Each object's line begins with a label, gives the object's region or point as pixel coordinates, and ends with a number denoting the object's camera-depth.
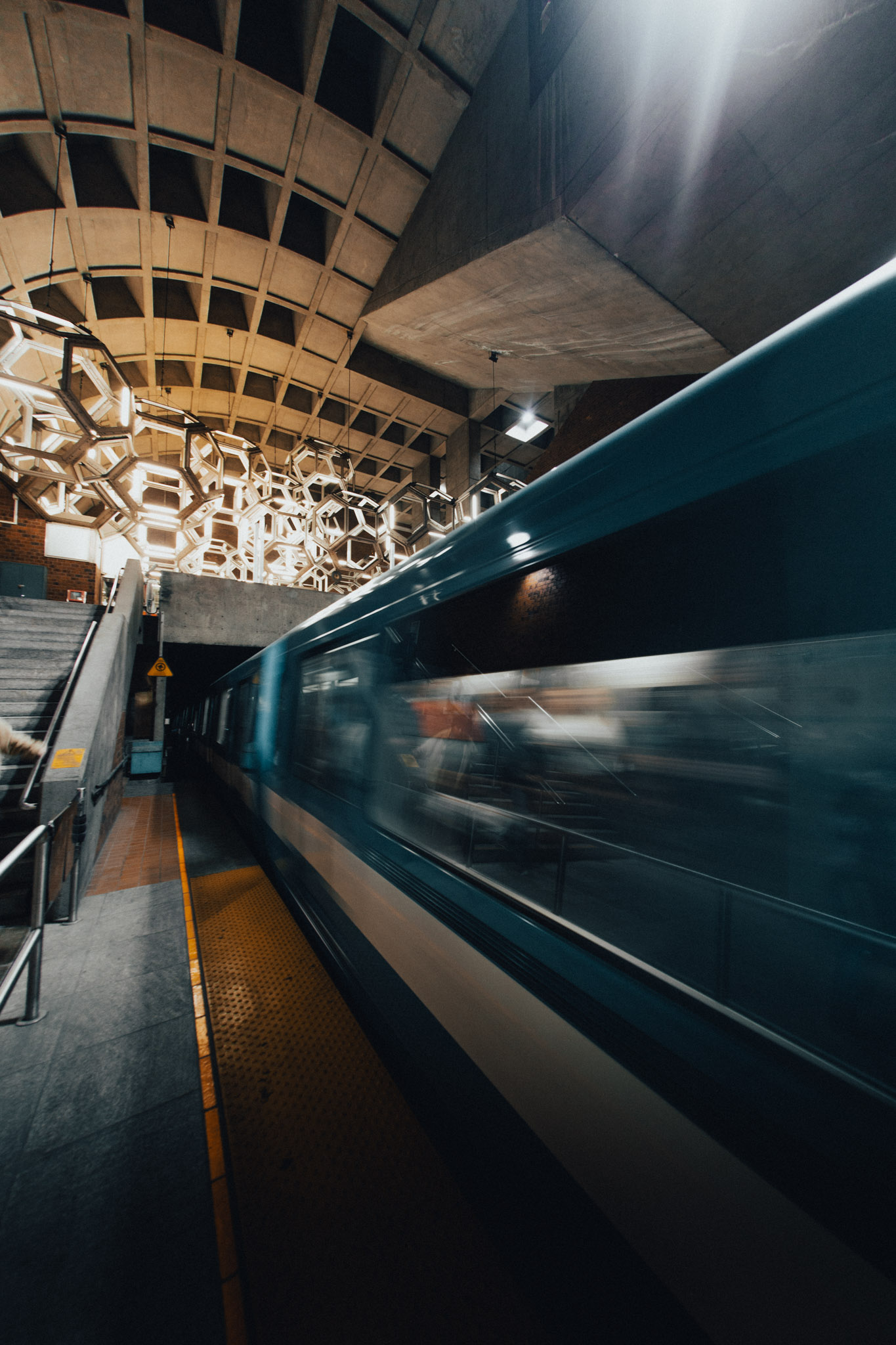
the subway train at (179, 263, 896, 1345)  0.75
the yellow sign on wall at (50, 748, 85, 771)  3.88
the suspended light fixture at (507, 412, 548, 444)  12.49
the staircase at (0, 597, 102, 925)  3.63
